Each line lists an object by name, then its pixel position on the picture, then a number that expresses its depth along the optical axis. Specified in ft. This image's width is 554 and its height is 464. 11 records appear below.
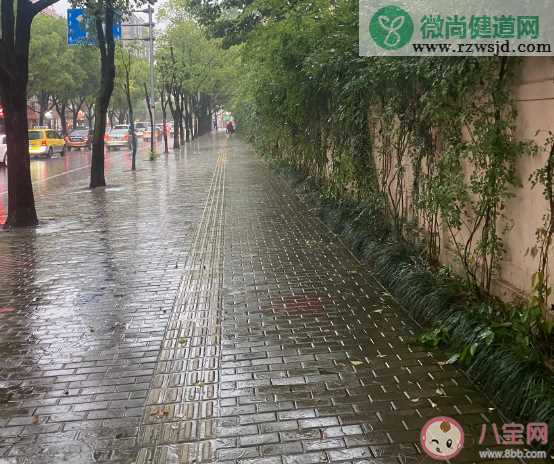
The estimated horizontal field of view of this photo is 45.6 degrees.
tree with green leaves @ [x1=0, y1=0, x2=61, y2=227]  36.32
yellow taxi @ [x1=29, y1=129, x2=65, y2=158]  122.93
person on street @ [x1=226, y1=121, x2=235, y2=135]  195.54
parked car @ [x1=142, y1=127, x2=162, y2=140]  208.99
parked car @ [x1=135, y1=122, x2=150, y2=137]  229.66
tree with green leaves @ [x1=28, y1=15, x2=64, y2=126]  137.49
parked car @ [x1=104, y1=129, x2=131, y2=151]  147.64
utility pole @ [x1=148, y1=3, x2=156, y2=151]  101.86
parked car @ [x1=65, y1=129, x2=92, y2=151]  154.51
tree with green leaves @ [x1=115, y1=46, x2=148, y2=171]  119.14
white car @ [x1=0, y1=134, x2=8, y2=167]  99.25
